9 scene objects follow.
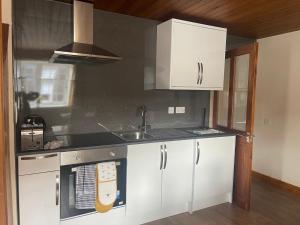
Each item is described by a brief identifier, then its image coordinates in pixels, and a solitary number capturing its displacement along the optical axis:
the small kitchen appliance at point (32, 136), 1.93
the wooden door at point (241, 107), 2.79
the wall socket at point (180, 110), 3.25
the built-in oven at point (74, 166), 2.04
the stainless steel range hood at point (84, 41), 2.20
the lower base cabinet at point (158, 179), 2.36
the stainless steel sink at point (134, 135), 2.81
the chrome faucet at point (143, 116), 2.91
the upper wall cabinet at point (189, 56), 2.67
